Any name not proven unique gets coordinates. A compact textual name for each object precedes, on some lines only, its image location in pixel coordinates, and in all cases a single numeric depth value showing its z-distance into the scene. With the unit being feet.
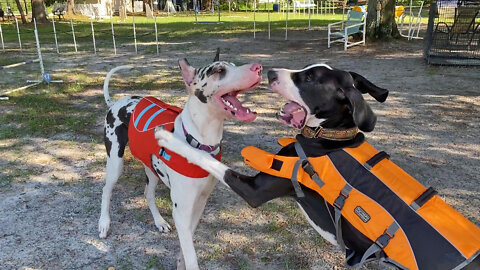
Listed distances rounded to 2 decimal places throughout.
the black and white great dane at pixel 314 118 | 8.27
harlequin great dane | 9.00
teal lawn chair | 47.85
